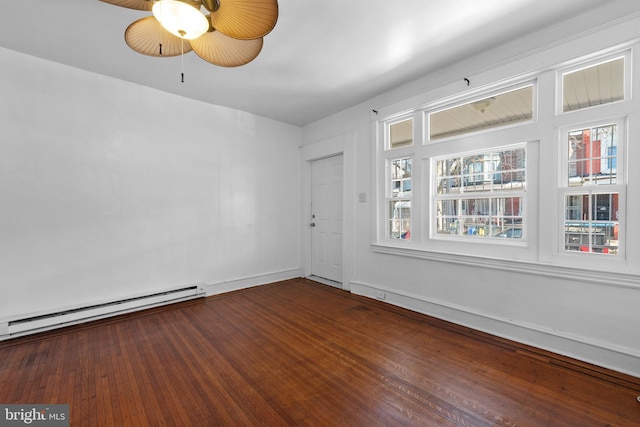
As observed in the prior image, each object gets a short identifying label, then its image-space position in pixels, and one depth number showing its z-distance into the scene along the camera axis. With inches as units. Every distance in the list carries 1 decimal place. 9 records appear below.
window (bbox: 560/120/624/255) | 86.0
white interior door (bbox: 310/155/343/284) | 179.3
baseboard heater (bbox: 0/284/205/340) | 106.1
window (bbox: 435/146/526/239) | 105.5
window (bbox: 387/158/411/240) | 140.2
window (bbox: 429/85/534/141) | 104.5
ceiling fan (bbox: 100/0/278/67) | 54.9
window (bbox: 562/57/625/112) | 85.8
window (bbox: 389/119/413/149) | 140.6
